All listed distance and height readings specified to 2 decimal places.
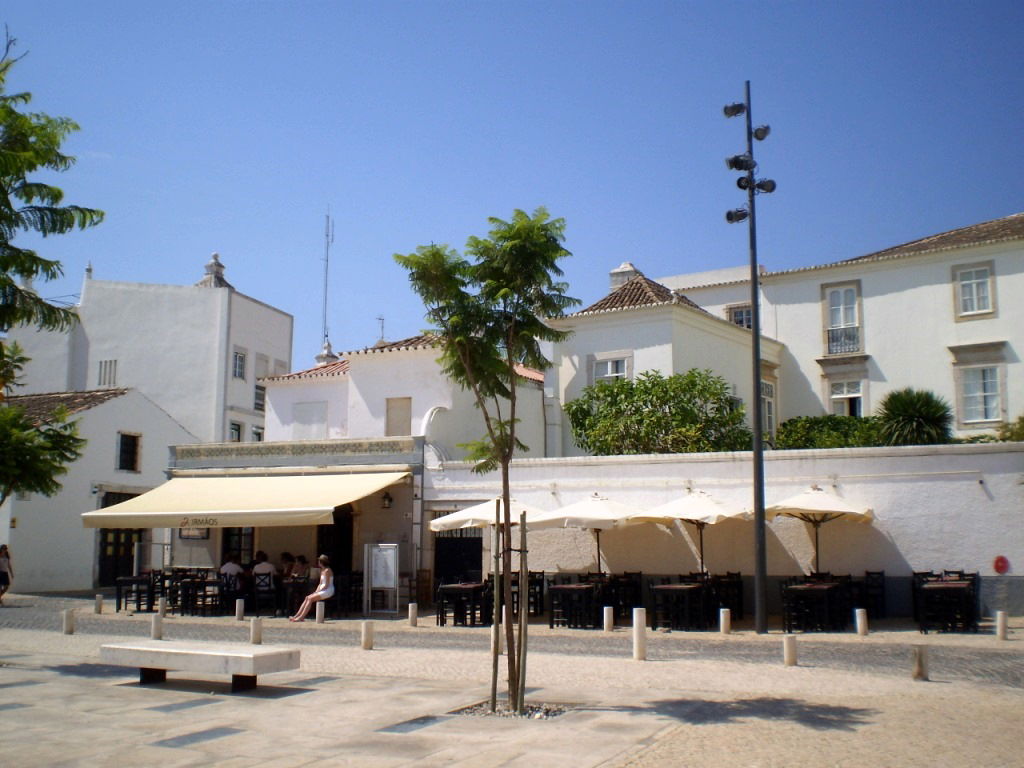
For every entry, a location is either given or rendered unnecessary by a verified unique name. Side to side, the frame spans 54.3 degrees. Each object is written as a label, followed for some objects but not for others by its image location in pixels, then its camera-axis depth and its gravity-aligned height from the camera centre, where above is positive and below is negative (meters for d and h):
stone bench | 11.36 -1.54
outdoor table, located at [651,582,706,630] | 17.98 -1.37
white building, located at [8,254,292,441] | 40.53 +7.16
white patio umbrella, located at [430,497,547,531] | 19.78 +0.21
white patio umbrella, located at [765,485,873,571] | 17.83 +0.38
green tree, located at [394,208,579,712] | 10.80 +2.50
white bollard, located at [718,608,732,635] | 16.86 -1.52
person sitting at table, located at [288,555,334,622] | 21.00 -1.38
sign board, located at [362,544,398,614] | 21.91 -0.94
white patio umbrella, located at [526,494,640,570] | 18.92 +0.22
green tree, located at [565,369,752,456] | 24.36 +2.76
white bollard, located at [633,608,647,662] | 14.18 -1.51
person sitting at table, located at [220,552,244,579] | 23.11 -0.94
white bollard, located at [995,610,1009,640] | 15.21 -1.41
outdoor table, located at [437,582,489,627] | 19.77 -1.44
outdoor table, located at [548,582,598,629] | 18.75 -1.40
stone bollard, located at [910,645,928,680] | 11.74 -1.54
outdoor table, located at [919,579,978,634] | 16.56 -1.25
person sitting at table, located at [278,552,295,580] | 23.36 -0.86
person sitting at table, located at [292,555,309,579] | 22.80 -0.96
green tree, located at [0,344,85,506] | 18.00 +1.33
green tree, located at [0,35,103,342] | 14.38 +4.66
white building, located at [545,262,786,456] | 27.42 +5.24
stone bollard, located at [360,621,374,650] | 15.97 -1.76
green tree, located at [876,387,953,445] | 25.02 +2.80
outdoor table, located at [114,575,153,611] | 23.28 -1.51
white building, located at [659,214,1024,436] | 29.33 +6.37
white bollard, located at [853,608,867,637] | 16.30 -1.45
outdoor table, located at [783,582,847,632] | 17.09 -1.32
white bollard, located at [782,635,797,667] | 13.02 -1.56
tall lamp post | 16.92 +3.34
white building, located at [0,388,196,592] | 29.83 +0.89
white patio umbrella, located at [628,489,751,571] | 18.30 +0.33
